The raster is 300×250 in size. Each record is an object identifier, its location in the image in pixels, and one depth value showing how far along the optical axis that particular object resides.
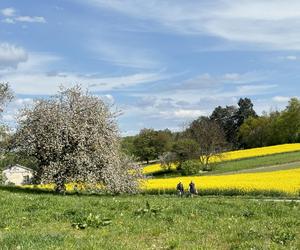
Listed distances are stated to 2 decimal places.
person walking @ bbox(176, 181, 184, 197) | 43.38
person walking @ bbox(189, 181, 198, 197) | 42.56
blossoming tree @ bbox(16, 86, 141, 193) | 34.69
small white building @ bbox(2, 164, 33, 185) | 100.03
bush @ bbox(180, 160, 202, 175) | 82.62
